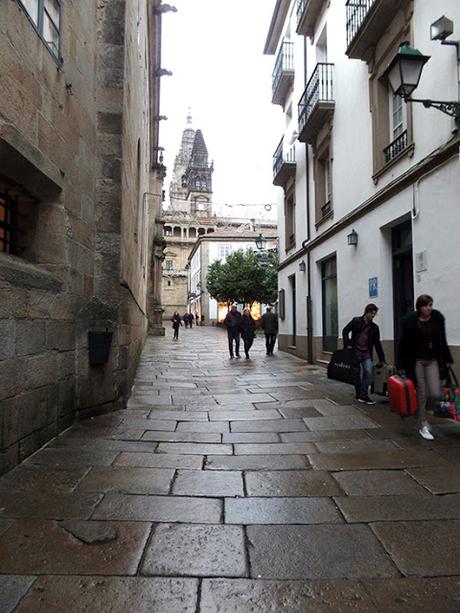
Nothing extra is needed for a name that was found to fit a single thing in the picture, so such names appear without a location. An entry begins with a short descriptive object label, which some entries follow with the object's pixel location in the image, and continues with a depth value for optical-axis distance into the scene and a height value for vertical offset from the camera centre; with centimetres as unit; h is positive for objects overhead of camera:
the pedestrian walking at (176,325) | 2538 -34
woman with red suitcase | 498 -39
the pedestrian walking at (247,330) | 1487 -38
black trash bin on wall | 557 -32
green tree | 4038 +310
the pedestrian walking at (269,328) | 1595 -35
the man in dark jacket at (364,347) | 684 -44
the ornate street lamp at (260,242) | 2232 +358
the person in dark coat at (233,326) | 1455 -24
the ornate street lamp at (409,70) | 591 +309
